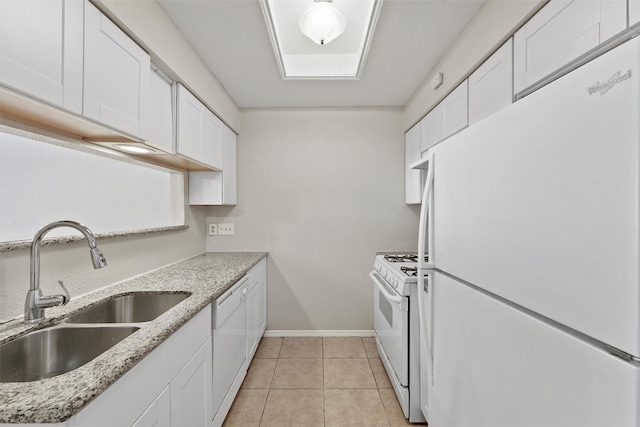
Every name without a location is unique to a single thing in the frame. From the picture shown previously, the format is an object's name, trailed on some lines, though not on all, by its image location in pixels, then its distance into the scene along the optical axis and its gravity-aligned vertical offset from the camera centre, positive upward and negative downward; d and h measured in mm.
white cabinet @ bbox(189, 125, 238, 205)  2547 +253
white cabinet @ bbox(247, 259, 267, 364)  2236 -829
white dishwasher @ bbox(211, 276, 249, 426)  1513 -823
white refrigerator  510 -96
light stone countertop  608 -418
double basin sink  940 -502
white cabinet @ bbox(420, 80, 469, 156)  1771 +714
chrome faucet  1039 -304
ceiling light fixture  1551 +1109
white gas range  1729 -790
